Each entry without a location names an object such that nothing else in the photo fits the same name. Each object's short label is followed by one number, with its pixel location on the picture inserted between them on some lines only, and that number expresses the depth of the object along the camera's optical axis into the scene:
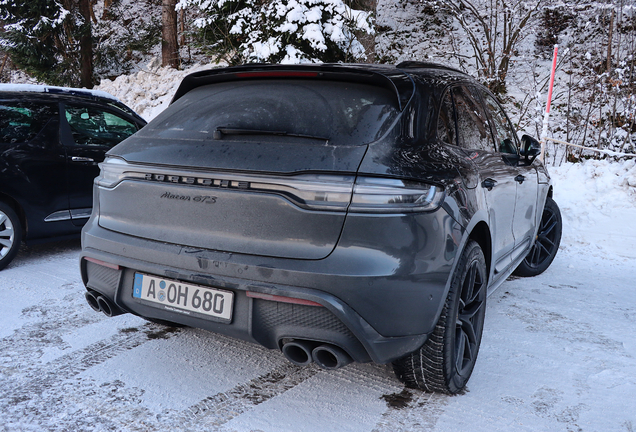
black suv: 4.75
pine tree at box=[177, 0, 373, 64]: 10.01
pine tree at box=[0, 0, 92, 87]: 14.91
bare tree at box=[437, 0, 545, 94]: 11.91
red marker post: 8.27
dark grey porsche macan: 2.19
